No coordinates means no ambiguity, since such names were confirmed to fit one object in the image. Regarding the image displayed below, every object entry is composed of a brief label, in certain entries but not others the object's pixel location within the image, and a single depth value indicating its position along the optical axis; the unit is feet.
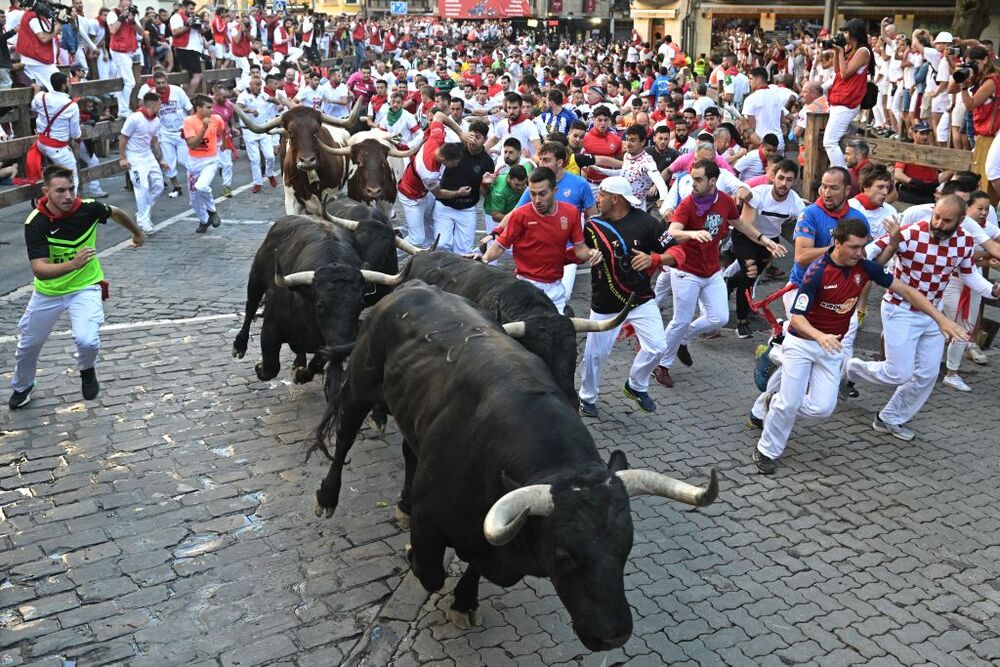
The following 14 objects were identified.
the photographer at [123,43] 67.21
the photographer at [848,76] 41.19
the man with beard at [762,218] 34.37
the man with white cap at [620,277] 27.14
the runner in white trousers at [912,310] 26.45
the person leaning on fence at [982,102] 39.37
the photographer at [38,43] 57.52
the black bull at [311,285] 25.04
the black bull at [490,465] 14.06
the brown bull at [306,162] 42.60
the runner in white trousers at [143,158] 49.08
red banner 143.74
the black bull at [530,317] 22.64
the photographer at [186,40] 79.05
